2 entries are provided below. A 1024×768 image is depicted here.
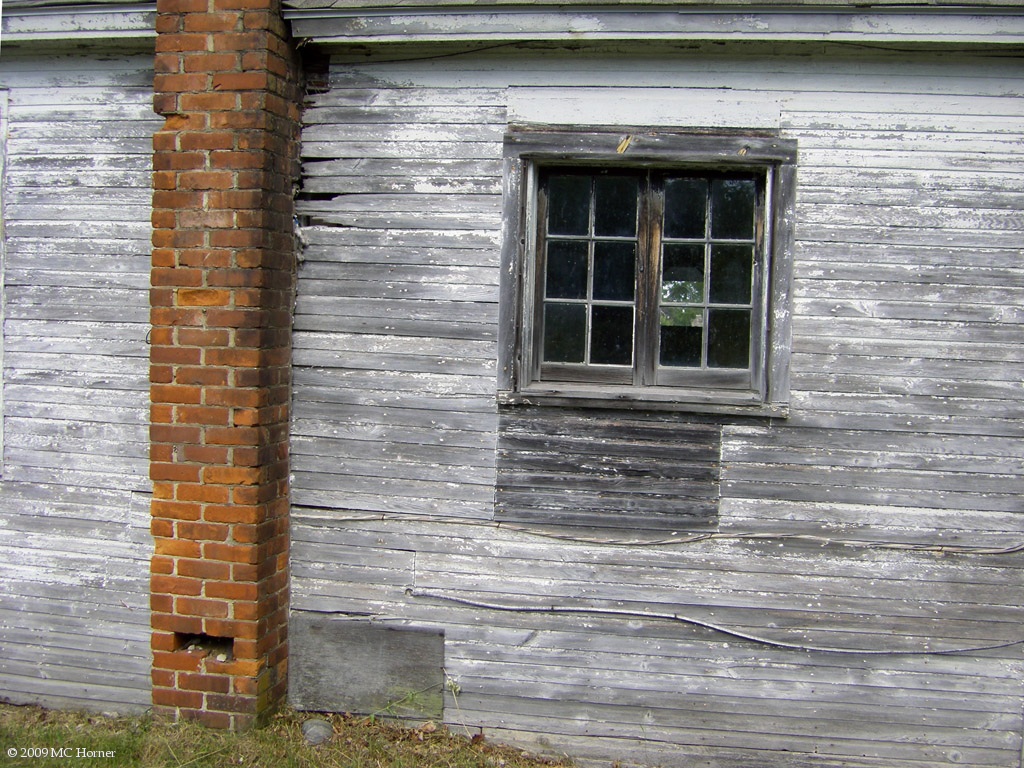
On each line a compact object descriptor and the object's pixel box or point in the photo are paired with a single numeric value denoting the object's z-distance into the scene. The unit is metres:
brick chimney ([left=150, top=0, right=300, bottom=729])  3.17
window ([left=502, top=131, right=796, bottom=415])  3.34
